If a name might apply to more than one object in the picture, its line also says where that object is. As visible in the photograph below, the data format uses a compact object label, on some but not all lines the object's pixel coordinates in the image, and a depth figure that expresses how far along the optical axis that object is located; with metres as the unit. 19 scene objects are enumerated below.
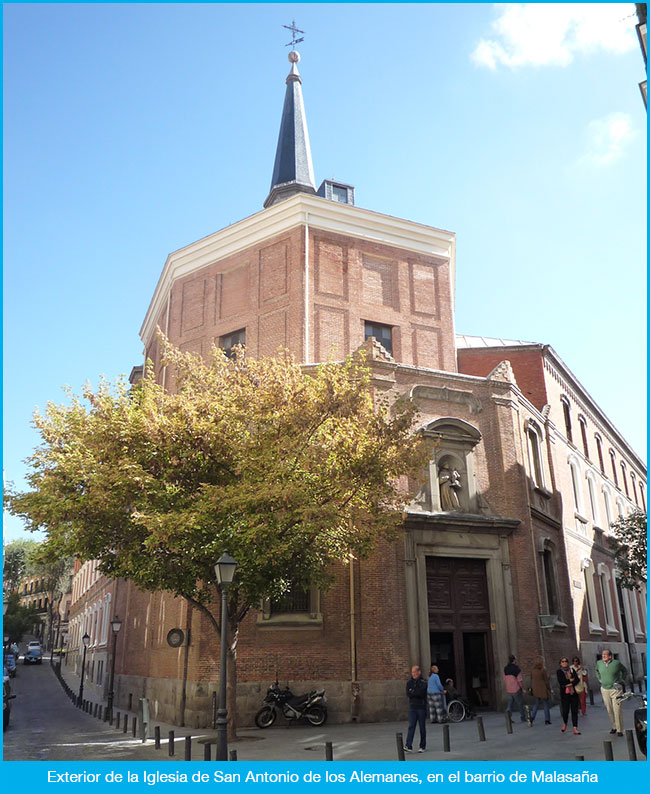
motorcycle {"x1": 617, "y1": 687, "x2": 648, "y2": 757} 9.69
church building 18.39
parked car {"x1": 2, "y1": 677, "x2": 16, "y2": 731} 18.56
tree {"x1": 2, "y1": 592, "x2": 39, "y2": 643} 66.75
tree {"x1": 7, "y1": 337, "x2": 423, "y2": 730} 14.02
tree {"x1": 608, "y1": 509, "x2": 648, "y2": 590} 30.11
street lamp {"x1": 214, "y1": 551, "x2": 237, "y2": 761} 10.70
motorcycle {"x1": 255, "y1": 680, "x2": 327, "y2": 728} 16.91
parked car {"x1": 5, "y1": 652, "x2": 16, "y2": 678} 43.03
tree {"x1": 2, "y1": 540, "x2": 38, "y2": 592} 63.69
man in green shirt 12.84
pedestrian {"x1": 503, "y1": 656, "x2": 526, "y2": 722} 17.47
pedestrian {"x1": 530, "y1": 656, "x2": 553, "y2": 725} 16.97
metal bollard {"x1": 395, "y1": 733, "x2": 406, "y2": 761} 10.80
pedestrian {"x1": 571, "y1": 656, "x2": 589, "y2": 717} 15.31
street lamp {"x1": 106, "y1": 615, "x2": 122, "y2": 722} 23.34
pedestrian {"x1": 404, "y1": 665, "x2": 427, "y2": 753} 12.39
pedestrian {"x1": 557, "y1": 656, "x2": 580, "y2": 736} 14.66
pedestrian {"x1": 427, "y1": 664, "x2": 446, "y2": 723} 14.88
